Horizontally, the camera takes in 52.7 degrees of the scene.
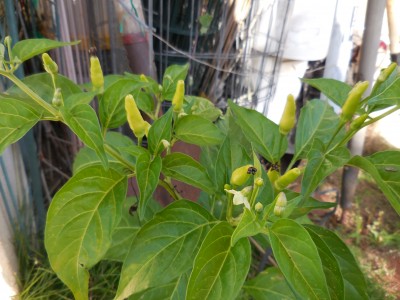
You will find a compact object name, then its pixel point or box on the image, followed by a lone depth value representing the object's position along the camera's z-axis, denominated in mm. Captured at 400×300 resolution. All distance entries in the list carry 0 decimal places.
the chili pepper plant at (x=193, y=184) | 505
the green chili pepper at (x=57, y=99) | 518
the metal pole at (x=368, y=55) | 1325
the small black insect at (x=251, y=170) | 521
